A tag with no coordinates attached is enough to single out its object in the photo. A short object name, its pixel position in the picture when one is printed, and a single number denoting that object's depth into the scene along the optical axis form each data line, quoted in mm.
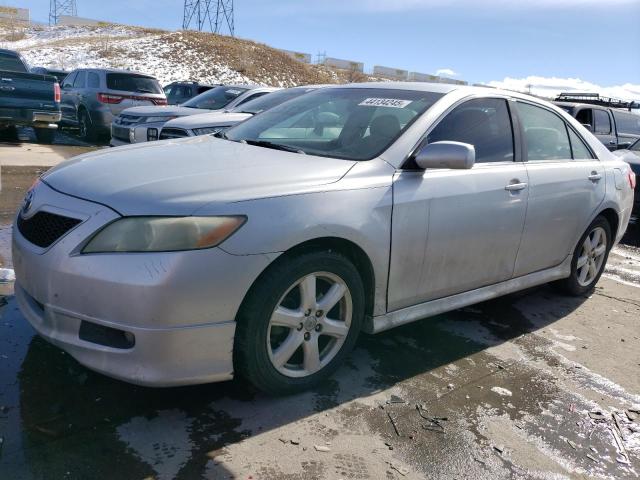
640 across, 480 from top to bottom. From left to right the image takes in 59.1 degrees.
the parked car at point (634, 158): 8062
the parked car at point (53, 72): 19183
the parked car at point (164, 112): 8734
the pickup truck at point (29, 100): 10695
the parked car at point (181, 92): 15148
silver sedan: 2463
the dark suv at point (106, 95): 12422
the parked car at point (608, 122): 12184
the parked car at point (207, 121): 7582
